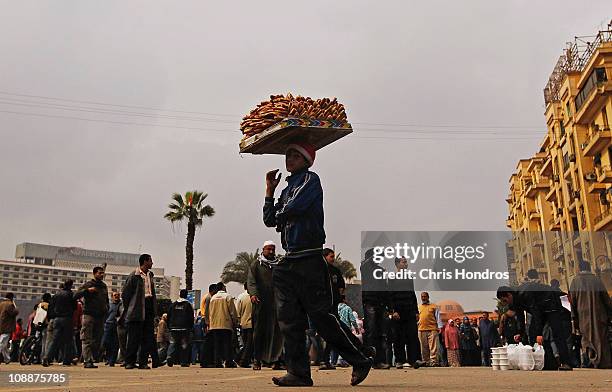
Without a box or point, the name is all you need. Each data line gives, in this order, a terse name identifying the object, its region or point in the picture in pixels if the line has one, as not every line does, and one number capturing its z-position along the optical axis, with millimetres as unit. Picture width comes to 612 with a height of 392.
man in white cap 10078
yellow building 43312
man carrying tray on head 4820
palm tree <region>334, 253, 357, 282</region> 48281
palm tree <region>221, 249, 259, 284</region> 45188
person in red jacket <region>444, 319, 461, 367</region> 19562
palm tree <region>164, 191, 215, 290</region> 45344
